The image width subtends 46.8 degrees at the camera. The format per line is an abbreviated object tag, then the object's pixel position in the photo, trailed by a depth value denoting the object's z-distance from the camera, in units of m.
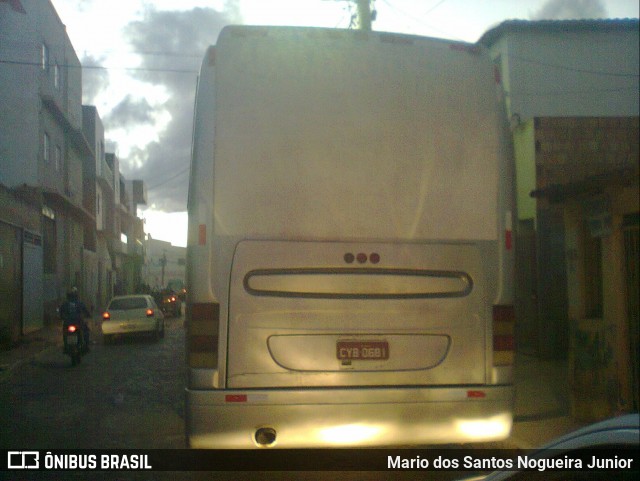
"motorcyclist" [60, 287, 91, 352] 16.28
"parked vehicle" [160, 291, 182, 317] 35.44
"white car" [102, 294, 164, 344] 21.50
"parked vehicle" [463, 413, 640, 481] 2.32
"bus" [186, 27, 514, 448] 5.30
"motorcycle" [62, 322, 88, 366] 15.83
